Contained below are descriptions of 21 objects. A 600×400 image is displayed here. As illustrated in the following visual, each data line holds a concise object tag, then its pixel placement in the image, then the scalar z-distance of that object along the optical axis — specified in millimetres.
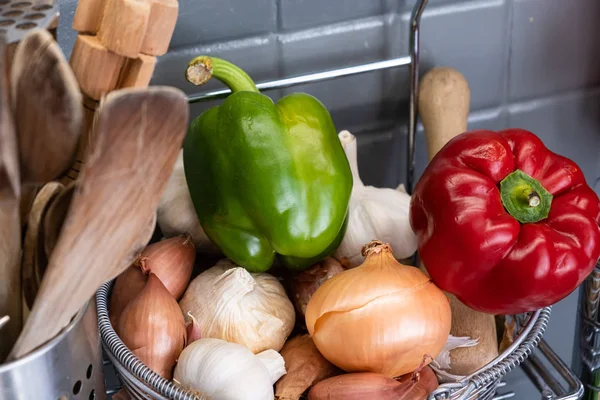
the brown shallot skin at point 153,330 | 514
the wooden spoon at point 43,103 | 323
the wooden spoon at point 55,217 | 356
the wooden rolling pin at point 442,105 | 698
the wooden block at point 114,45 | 351
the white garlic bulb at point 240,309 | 541
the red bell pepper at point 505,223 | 536
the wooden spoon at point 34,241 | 366
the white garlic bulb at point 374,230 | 615
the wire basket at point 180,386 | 476
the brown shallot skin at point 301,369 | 514
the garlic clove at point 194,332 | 535
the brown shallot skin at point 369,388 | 485
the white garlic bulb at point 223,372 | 483
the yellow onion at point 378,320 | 504
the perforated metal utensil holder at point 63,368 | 365
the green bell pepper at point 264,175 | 562
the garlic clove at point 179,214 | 621
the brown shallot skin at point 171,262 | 570
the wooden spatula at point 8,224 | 306
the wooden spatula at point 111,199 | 320
